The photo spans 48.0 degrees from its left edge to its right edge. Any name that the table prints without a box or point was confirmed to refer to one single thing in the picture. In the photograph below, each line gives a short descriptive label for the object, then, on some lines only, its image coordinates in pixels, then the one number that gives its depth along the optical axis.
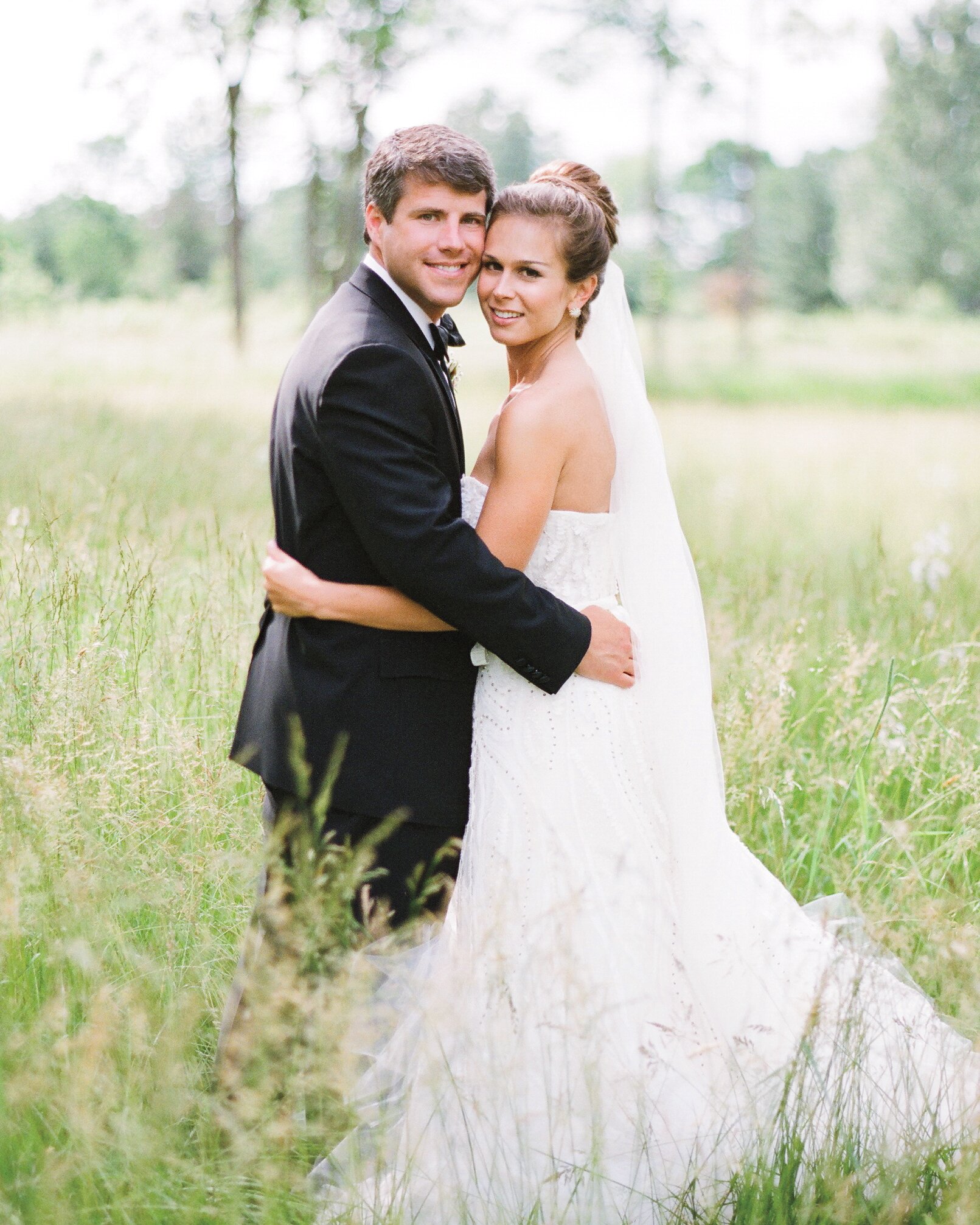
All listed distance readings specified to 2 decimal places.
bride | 2.15
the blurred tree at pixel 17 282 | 22.66
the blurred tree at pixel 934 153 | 39.28
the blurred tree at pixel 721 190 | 66.56
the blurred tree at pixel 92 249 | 47.50
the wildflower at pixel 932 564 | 4.96
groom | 2.33
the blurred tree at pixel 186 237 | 57.56
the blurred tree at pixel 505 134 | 63.12
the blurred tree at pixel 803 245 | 58.25
